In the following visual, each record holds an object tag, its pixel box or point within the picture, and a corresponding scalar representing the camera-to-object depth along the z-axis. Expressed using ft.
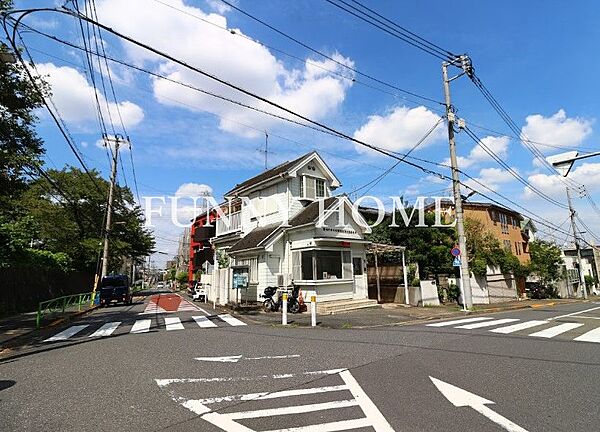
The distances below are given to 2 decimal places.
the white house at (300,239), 57.72
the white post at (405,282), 64.69
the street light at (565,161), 37.70
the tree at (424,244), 72.74
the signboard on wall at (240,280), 59.21
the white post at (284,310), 41.93
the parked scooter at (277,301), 54.39
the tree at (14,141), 40.42
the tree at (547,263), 119.24
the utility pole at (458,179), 56.24
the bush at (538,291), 113.19
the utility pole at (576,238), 123.13
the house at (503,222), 114.73
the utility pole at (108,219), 92.31
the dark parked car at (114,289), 82.12
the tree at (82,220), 107.76
